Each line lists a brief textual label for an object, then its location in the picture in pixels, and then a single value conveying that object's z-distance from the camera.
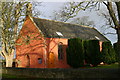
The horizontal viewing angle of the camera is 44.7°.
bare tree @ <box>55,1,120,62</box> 12.65
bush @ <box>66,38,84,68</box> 21.80
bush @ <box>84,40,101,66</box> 23.36
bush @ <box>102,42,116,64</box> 23.58
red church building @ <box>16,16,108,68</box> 23.30
